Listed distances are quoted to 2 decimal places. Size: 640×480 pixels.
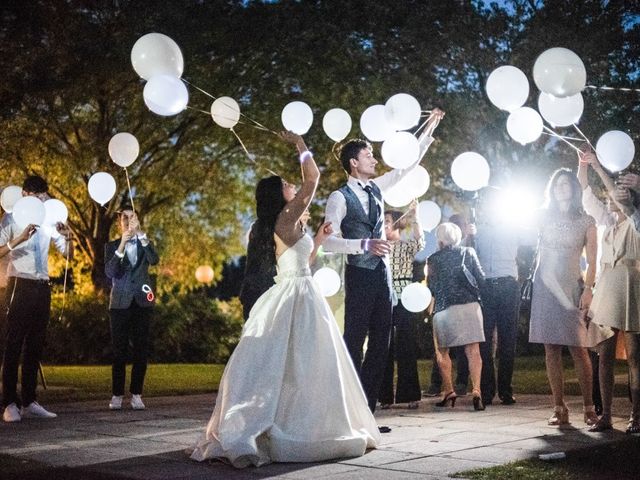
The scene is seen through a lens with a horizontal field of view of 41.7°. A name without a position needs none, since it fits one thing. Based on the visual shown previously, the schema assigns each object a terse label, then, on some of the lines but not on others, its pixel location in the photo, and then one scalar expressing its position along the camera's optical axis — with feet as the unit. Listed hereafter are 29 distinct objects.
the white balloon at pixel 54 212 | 27.09
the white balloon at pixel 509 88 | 26.16
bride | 17.94
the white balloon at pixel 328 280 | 31.68
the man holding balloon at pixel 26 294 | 25.50
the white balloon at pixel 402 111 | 26.84
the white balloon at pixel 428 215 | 33.58
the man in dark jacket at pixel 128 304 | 29.48
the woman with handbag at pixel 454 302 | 28.35
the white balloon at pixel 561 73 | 22.57
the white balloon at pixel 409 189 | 27.07
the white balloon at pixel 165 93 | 24.27
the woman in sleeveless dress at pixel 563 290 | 23.45
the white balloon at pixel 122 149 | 30.91
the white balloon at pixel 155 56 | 24.63
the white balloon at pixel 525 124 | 27.22
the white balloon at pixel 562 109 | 24.82
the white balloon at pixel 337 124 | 31.12
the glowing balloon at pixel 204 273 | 82.79
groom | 21.59
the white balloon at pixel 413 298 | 29.27
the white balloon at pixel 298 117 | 29.55
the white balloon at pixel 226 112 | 28.86
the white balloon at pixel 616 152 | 23.31
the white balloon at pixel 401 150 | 24.30
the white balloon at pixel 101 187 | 32.35
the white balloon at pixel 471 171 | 29.66
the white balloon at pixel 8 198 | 29.78
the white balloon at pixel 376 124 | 28.30
